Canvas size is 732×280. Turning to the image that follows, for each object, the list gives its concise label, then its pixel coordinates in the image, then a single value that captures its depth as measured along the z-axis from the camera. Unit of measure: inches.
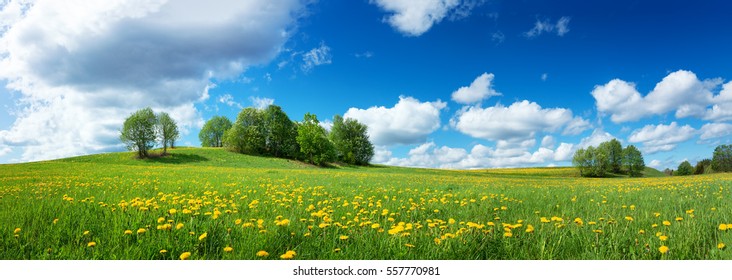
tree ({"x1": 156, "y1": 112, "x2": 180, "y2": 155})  2345.0
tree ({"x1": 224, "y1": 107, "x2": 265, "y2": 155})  2509.8
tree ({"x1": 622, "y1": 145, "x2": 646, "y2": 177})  3344.0
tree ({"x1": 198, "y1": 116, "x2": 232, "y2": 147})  3511.3
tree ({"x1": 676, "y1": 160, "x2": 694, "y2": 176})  3311.0
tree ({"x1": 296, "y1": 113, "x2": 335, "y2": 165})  2363.4
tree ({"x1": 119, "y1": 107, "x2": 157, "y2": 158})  2150.6
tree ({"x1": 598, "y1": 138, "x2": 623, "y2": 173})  3302.2
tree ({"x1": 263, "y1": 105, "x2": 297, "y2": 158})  2605.8
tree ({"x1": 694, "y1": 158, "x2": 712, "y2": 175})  2883.9
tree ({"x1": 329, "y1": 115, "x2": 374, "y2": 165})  3002.0
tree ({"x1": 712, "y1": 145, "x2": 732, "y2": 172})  2721.5
